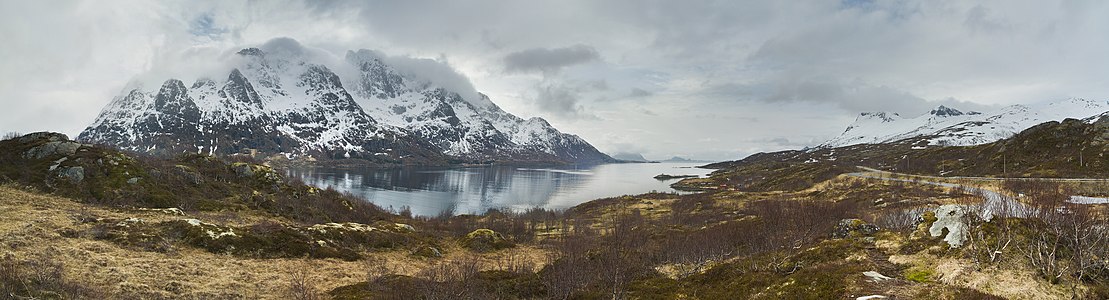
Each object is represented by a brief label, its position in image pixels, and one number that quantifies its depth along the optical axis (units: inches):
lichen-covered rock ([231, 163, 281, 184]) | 2827.3
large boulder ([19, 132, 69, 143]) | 2137.9
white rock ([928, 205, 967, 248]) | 712.4
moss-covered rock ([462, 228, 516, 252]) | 2028.8
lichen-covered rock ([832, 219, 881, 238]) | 1237.1
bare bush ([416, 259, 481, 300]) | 703.9
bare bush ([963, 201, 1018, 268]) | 601.0
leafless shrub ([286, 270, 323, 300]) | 879.1
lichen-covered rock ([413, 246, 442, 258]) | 1747.0
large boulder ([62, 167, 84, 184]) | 1812.3
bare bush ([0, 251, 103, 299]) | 595.2
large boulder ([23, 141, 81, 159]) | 1967.3
